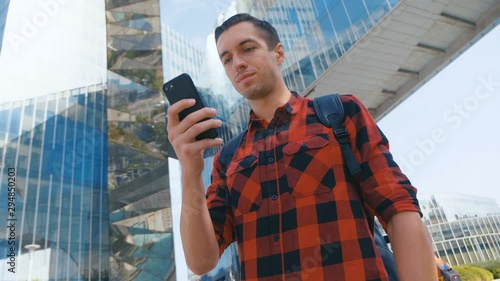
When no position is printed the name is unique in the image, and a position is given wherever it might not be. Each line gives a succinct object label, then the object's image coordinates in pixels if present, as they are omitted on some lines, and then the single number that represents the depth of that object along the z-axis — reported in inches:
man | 37.2
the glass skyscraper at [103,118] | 378.9
